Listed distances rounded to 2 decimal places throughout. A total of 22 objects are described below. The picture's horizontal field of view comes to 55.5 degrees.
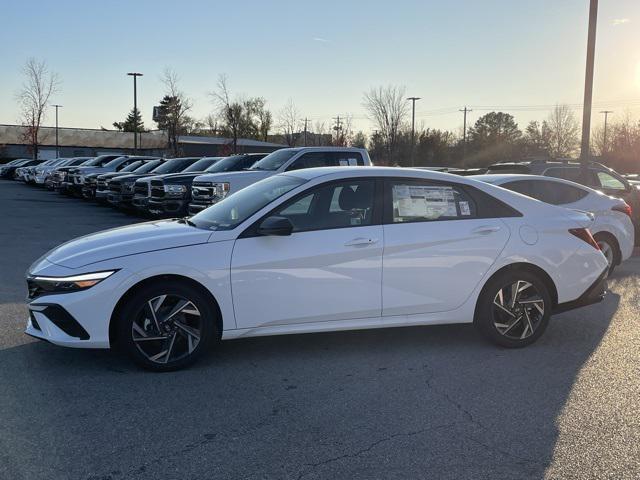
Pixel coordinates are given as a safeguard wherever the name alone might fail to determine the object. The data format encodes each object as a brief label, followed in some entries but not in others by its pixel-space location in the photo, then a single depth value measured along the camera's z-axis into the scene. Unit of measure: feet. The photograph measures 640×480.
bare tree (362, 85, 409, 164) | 161.90
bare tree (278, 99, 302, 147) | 184.66
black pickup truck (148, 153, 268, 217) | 48.93
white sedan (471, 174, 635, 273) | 29.55
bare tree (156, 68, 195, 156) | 151.53
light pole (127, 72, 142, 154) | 137.06
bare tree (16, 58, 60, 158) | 165.89
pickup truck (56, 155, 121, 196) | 81.35
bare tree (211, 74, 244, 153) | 140.67
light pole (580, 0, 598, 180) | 42.32
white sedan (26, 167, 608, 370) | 15.37
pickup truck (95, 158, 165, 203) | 66.91
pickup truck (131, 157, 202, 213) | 51.83
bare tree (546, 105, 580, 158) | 218.38
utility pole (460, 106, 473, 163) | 213.73
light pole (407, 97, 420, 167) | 160.04
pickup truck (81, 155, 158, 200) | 76.74
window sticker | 17.70
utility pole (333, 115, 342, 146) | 191.72
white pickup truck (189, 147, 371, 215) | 42.11
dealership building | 220.43
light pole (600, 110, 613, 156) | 211.96
